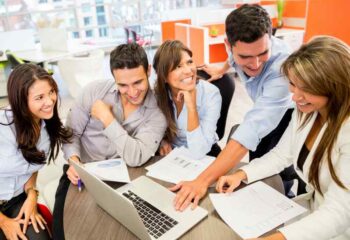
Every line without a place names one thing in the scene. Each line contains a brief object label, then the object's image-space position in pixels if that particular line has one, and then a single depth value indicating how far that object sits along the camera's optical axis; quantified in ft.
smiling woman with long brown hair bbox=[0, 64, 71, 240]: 4.28
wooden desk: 3.01
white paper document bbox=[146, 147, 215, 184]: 4.01
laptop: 2.76
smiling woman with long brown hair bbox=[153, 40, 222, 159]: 5.06
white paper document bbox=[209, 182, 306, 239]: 3.07
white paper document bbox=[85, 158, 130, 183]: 3.95
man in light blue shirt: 4.28
